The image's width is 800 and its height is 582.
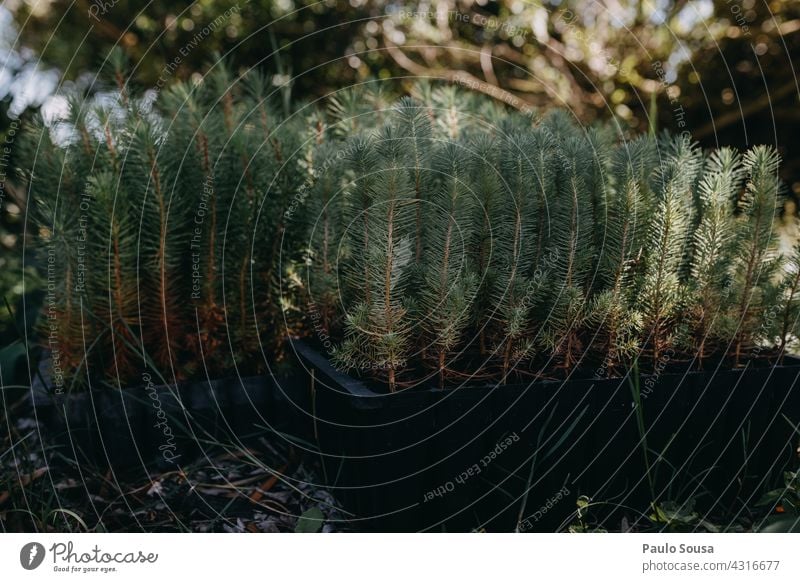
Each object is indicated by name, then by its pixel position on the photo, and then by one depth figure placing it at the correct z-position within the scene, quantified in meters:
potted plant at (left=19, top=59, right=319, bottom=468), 1.93
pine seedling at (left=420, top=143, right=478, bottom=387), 1.54
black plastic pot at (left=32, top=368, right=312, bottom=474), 1.93
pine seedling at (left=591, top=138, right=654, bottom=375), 1.66
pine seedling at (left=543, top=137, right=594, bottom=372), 1.63
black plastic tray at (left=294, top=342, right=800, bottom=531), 1.54
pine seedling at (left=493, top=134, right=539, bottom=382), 1.61
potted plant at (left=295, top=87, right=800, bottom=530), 1.55
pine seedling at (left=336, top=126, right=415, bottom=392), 1.50
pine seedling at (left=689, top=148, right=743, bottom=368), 1.71
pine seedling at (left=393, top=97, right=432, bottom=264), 1.61
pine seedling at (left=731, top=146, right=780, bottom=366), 1.72
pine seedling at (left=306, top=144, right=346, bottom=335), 1.87
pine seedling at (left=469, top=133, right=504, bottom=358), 1.64
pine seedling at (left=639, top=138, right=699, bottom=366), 1.66
